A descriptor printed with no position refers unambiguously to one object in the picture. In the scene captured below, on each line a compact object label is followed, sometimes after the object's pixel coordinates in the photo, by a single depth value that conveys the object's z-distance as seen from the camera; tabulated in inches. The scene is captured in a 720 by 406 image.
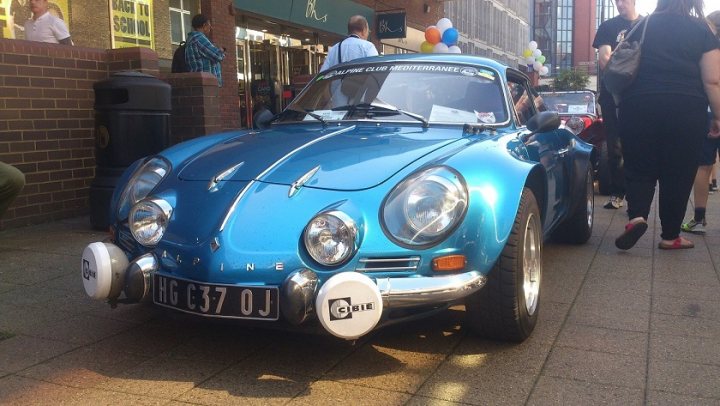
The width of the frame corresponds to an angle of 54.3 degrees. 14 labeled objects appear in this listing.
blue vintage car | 104.0
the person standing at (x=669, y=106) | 188.9
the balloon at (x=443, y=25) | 795.6
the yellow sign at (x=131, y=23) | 379.2
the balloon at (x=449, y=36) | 761.0
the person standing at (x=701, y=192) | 236.4
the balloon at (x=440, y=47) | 740.6
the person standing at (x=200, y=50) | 307.0
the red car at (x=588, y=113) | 335.9
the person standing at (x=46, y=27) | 284.5
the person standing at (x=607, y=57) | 272.7
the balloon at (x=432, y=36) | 754.2
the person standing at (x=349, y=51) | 262.8
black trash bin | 232.8
